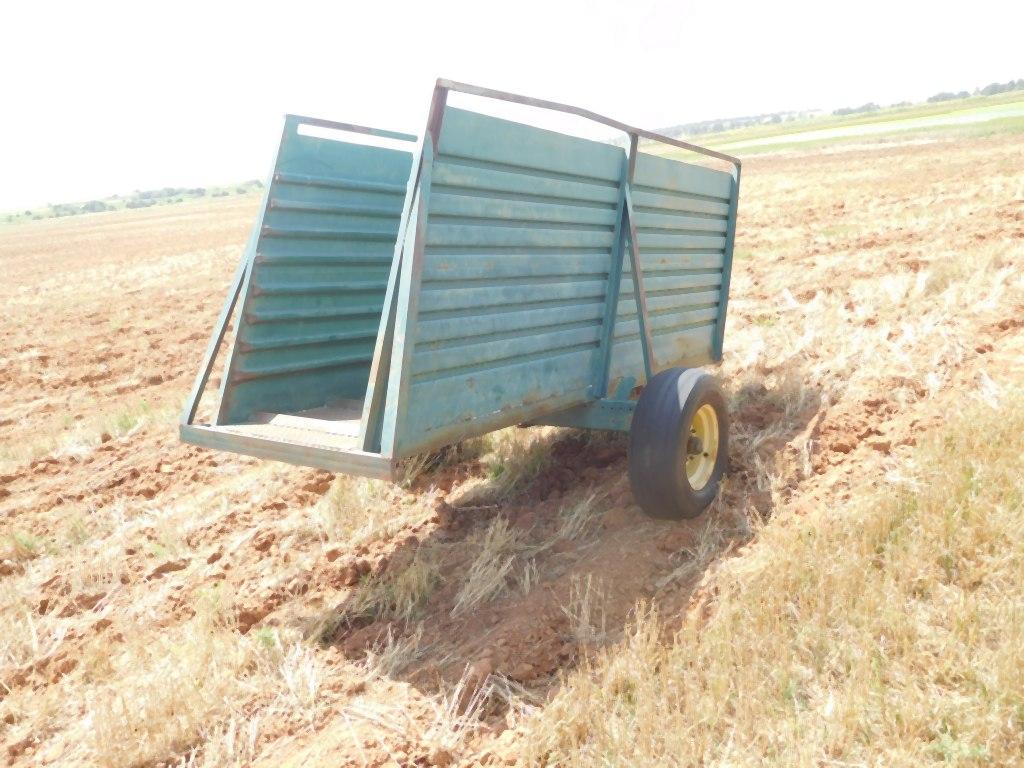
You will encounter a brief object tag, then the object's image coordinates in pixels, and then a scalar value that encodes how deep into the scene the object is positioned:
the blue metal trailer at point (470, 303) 3.26
